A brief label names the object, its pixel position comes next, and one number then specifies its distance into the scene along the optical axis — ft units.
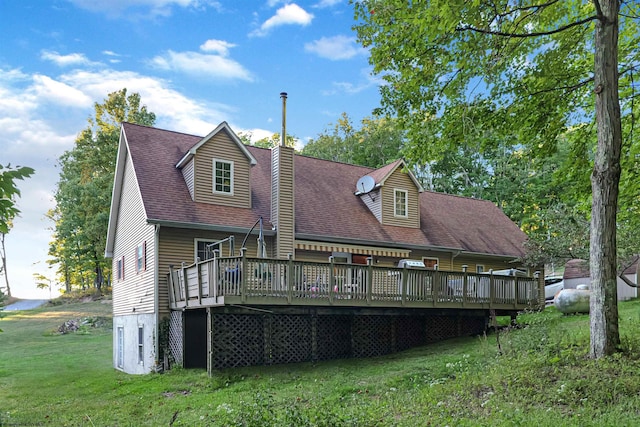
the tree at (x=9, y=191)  15.47
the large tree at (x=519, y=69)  32.53
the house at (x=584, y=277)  78.07
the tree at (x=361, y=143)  141.69
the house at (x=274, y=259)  50.01
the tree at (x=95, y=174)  115.85
